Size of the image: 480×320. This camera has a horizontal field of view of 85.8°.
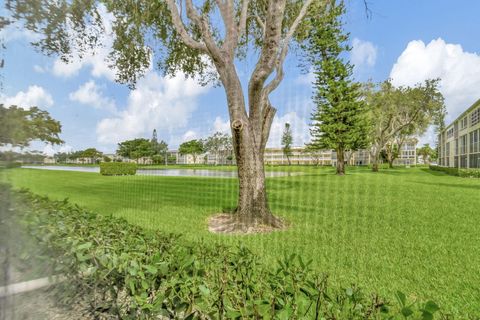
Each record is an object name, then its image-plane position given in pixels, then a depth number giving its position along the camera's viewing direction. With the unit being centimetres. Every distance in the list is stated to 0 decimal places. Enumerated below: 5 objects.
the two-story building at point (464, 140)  1778
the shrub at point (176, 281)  62
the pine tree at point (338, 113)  1258
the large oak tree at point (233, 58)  317
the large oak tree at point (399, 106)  1788
